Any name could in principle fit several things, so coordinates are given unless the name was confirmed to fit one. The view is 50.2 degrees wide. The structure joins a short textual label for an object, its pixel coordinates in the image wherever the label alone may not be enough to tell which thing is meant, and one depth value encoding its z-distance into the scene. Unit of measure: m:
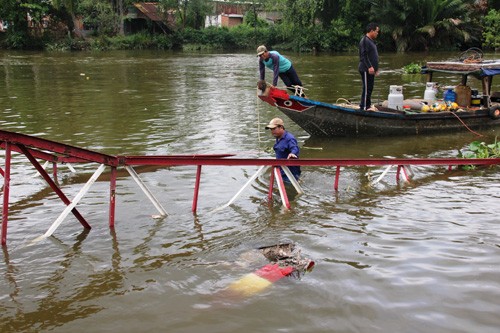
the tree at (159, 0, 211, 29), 49.45
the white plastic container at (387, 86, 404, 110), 12.01
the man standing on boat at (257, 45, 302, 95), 10.88
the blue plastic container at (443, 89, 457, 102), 12.93
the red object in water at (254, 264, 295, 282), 5.26
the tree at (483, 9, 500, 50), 38.84
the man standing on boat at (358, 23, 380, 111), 11.11
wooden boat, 11.34
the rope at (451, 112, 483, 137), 12.09
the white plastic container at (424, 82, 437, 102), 12.87
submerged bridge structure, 5.54
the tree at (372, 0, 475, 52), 38.78
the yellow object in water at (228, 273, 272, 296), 5.06
